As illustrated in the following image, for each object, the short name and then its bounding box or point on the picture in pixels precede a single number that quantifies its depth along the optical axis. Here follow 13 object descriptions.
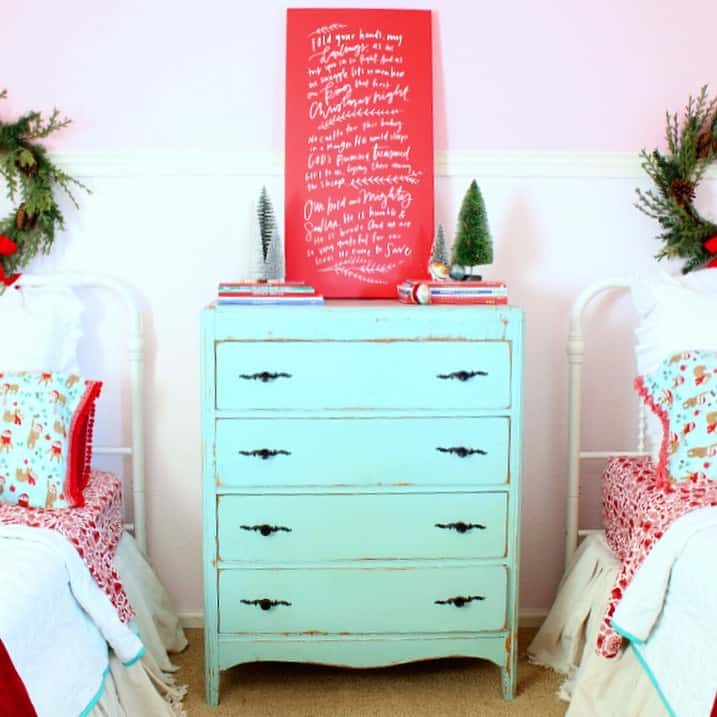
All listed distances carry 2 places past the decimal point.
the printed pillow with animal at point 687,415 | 2.11
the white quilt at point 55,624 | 1.61
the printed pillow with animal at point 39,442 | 2.11
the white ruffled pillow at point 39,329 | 2.32
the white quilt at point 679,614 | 1.69
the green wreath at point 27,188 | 2.48
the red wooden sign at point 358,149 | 2.54
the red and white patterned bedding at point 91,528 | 1.99
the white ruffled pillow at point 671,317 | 2.33
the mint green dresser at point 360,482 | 2.16
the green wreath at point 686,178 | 2.53
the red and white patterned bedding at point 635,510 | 2.01
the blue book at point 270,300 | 2.19
